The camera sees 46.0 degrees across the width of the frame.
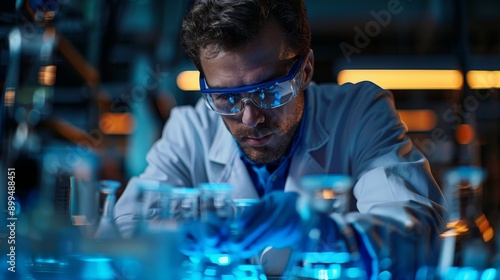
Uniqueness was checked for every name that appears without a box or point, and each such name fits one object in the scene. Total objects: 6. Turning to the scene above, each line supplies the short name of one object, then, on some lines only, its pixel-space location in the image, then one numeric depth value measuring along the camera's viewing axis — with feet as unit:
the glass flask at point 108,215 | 3.24
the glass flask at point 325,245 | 2.72
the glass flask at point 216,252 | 2.89
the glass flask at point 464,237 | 3.02
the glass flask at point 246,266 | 2.97
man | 3.03
